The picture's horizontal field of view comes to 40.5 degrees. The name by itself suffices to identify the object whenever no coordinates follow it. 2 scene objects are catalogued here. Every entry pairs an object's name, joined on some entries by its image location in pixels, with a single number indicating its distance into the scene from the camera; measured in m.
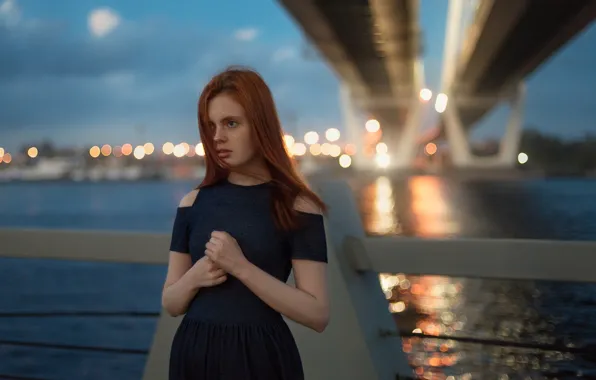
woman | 1.48
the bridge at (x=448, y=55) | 21.72
